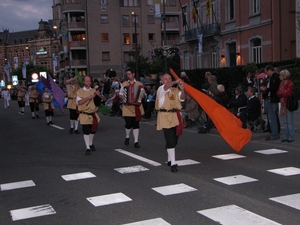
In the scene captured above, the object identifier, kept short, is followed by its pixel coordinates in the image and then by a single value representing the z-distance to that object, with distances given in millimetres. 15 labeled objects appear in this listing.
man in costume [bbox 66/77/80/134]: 16394
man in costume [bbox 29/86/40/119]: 24797
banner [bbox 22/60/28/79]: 70350
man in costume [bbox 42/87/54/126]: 20359
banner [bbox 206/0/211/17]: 34012
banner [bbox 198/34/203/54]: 35000
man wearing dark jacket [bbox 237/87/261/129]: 13859
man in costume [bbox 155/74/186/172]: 9141
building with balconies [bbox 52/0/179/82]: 68062
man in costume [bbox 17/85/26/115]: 29489
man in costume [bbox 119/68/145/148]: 12188
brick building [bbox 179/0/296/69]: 30047
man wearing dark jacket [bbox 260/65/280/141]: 12359
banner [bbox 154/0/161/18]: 33400
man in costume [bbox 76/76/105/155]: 11375
